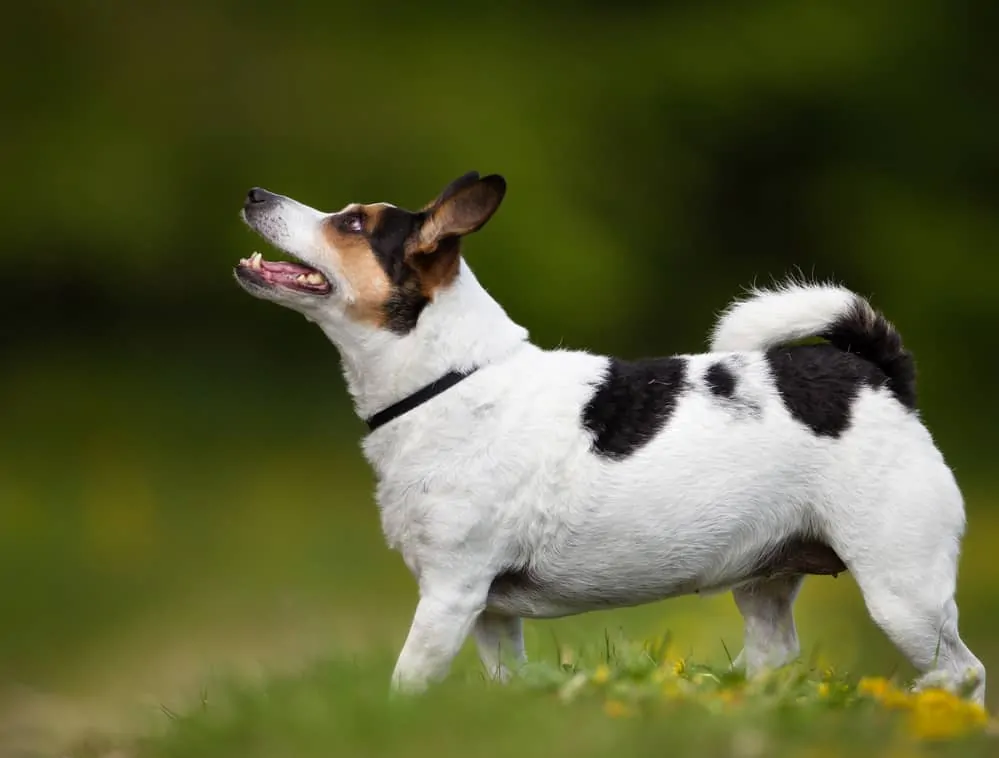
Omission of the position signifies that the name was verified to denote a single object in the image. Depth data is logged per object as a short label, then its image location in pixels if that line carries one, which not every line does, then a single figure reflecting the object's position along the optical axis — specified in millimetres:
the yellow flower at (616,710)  8586
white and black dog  9937
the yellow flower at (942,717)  8297
